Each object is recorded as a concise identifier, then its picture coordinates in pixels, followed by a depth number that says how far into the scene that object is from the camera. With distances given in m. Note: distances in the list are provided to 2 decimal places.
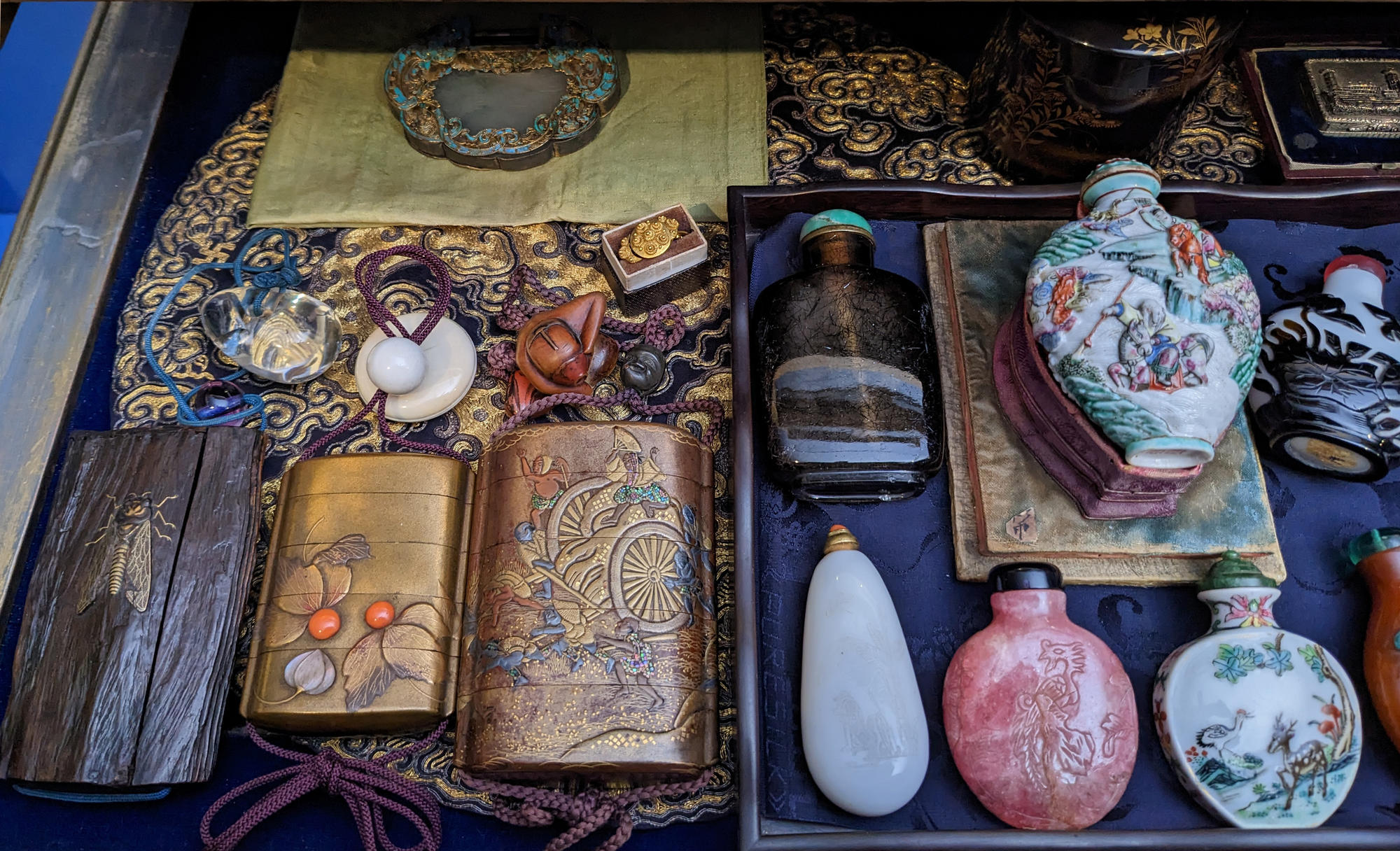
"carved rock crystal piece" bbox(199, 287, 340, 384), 0.26
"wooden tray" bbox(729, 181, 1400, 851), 0.18
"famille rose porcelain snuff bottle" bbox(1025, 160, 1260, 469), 0.19
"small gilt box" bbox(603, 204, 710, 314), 0.25
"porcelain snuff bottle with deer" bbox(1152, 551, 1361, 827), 0.19
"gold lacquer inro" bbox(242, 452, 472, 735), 0.20
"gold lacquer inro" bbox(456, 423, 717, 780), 0.20
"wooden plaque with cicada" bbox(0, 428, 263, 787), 0.20
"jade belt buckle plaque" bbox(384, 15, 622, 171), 0.29
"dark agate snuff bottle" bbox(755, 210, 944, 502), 0.21
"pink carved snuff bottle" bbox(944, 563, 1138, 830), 0.19
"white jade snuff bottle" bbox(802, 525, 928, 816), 0.19
